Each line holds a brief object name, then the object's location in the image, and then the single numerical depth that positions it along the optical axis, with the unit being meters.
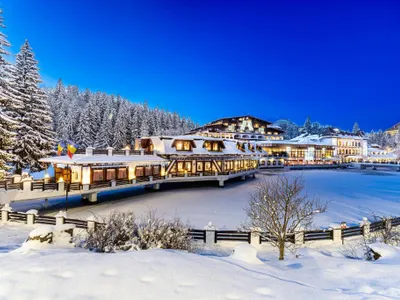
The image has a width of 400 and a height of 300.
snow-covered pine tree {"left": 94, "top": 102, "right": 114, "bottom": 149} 57.44
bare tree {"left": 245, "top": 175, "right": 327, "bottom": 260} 11.29
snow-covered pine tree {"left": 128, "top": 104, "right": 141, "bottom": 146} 69.00
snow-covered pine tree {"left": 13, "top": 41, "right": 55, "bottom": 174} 26.67
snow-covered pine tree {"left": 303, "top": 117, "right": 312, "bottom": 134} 118.46
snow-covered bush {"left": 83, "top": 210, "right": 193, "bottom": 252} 9.12
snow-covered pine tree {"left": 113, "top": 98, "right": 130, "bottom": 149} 59.56
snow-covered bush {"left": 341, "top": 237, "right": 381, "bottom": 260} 10.09
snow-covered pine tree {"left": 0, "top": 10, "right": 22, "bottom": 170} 19.06
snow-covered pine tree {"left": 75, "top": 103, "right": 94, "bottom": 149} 55.38
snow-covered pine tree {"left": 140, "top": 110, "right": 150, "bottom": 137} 69.50
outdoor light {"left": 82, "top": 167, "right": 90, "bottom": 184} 23.48
